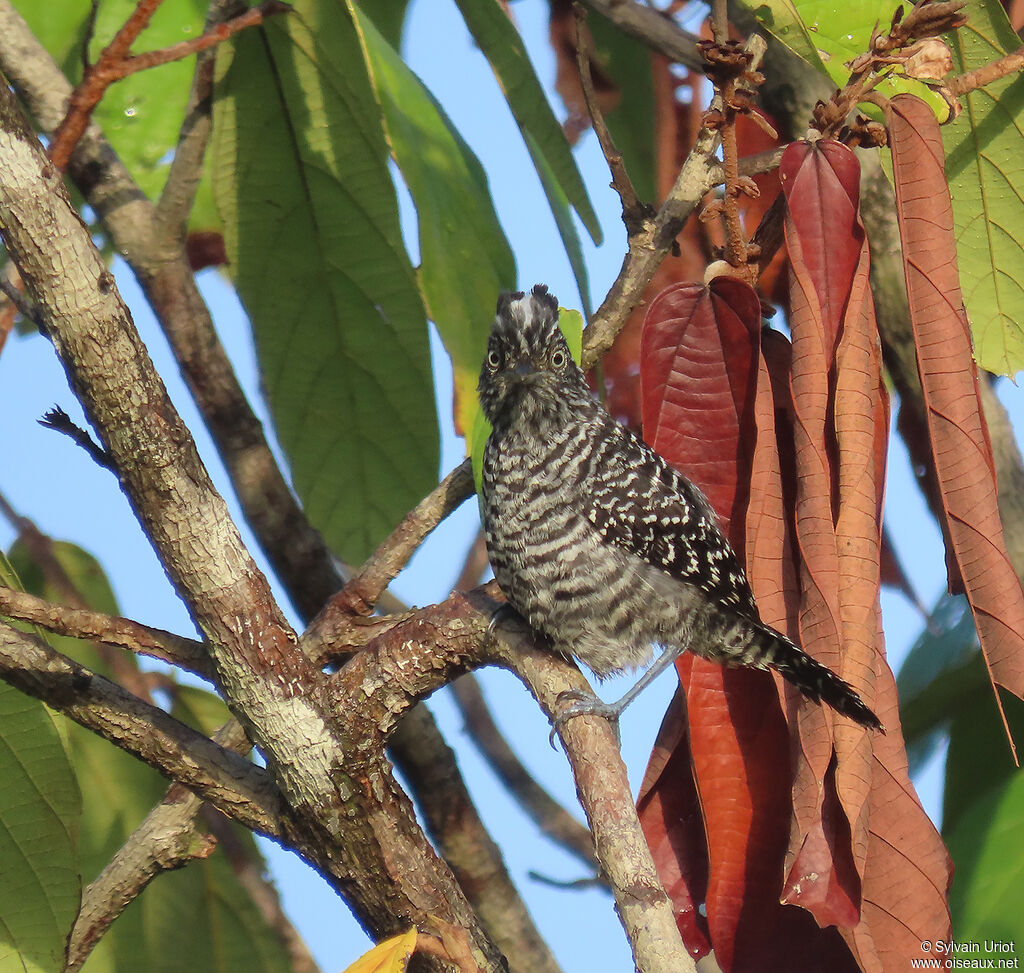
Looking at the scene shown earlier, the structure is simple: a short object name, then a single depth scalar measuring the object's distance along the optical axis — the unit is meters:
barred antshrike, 6.03
